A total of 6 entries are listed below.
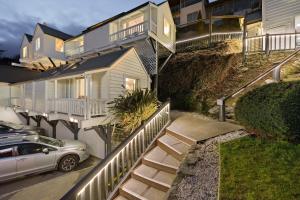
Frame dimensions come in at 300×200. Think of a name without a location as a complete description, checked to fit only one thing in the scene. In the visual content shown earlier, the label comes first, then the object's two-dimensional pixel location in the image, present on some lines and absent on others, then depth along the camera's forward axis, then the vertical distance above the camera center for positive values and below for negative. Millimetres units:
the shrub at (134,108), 9688 -495
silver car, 9109 -2628
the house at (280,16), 15062 +5812
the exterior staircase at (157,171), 4566 -1732
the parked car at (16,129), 14664 -2291
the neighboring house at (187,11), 30781 +12474
